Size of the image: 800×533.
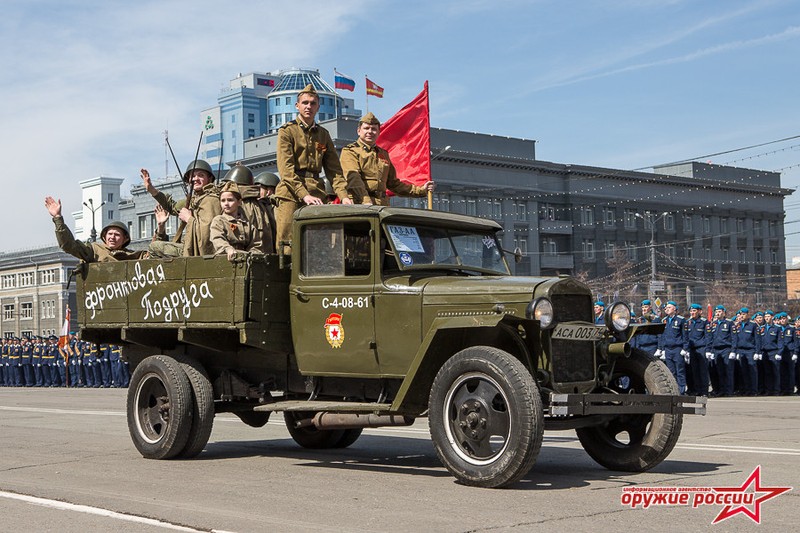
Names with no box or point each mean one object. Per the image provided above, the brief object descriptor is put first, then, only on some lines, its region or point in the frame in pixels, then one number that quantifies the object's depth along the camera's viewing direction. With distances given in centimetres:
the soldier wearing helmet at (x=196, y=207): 1138
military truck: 845
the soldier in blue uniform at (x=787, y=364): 2381
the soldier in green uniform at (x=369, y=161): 1180
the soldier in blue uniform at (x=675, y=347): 2194
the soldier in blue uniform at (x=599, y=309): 1867
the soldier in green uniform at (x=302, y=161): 1105
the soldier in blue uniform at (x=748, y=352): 2298
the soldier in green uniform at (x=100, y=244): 1148
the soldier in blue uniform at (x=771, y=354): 2342
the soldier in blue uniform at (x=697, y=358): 2241
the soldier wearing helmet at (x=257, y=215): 1128
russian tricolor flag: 5855
